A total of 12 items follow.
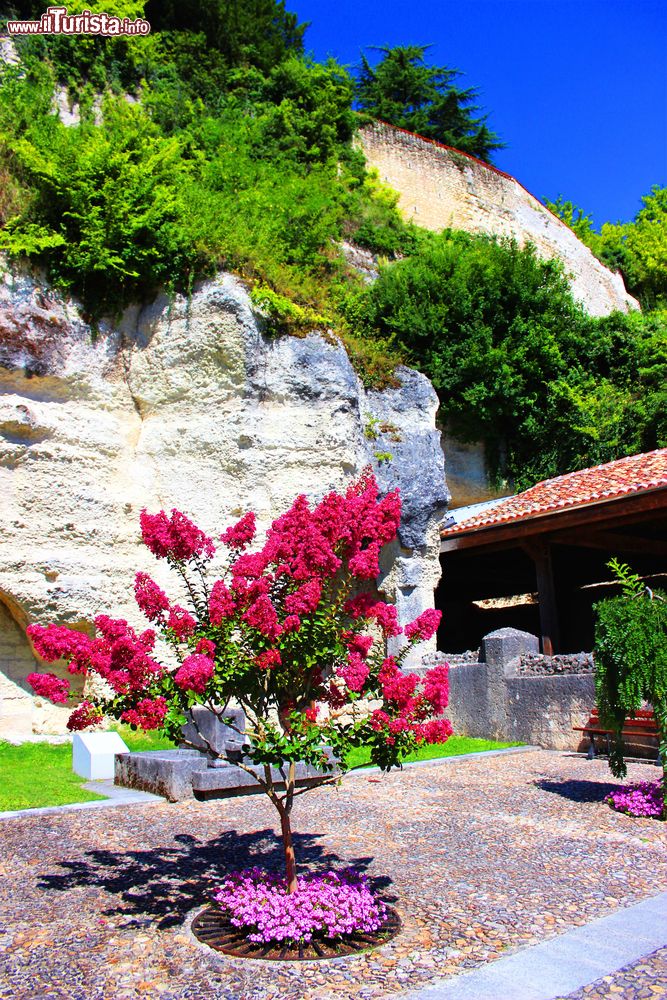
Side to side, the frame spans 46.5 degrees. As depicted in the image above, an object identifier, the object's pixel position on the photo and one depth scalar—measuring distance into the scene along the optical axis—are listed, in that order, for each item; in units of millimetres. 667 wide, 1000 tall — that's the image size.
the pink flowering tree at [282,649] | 4055
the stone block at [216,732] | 8984
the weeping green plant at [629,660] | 6863
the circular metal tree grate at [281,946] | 3852
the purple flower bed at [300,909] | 3951
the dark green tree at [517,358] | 17531
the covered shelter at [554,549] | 12234
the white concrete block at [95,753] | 8922
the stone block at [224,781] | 7871
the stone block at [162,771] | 7828
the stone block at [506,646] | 11852
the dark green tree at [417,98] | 28984
